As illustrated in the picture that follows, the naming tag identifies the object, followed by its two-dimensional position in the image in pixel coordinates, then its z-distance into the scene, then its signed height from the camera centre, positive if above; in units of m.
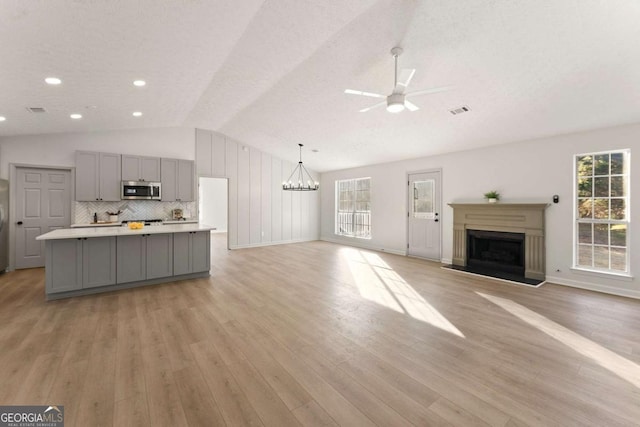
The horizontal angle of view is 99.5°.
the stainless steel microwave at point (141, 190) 5.93 +0.48
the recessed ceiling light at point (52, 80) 3.08 +1.52
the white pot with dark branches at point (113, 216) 6.02 -0.10
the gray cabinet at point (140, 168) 6.00 +0.99
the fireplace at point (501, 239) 4.77 -0.51
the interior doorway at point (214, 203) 11.72 +0.39
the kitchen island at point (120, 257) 3.62 -0.69
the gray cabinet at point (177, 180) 6.47 +0.78
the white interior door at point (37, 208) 5.30 +0.07
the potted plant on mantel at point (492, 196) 5.20 +0.31
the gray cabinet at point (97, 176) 5.55 +0.75
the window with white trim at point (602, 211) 4.07 +0.02
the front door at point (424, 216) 6.34 -0.09
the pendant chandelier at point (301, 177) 9.16 +1.20
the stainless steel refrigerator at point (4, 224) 4.83 -0.23
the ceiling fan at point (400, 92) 2.87 +1.31
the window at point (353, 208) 8.24 +0.14
